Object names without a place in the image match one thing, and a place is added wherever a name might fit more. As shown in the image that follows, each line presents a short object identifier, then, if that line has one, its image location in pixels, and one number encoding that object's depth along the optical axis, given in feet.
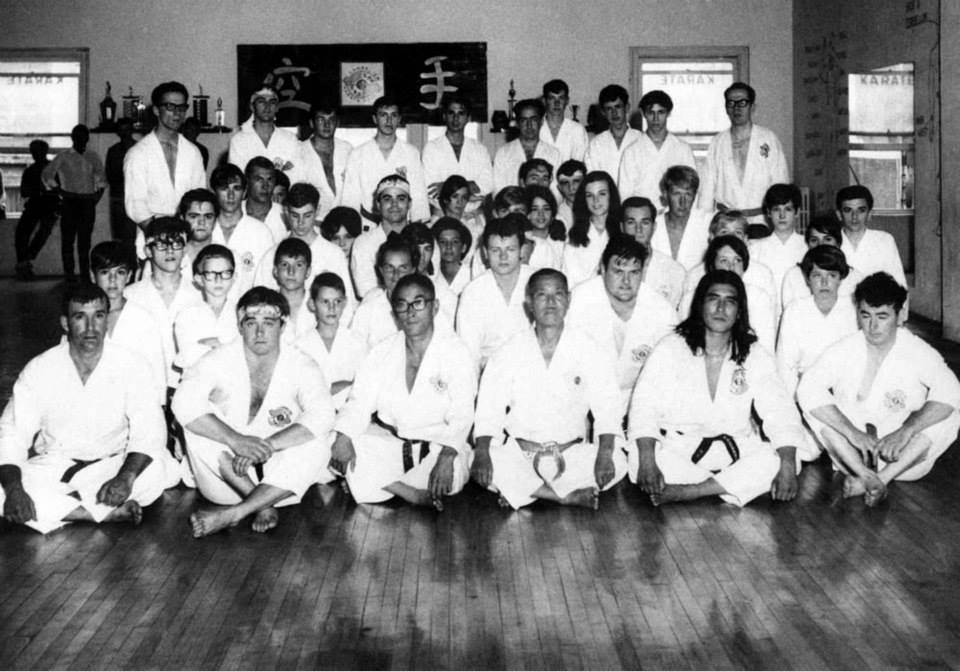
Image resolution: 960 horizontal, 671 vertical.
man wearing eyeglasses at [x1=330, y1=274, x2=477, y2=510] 13.87
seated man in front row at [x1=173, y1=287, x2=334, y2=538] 13.16
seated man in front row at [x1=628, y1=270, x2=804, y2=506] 13.66
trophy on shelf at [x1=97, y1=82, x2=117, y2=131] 36.22
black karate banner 36.45
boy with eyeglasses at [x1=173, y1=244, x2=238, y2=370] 15.81
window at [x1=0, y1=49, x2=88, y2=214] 37.52
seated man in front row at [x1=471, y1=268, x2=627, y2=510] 14.10
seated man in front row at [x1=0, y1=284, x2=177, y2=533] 12.92
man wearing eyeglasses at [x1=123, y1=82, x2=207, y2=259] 20.38
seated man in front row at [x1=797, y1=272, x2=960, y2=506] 13.97
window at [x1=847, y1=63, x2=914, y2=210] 30.60
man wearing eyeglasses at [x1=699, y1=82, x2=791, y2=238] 22.00
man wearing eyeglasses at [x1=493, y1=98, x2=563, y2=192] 22.54
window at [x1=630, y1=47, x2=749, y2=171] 36.73
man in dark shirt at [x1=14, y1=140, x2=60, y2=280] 37.40
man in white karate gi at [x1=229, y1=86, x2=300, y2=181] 22.53
